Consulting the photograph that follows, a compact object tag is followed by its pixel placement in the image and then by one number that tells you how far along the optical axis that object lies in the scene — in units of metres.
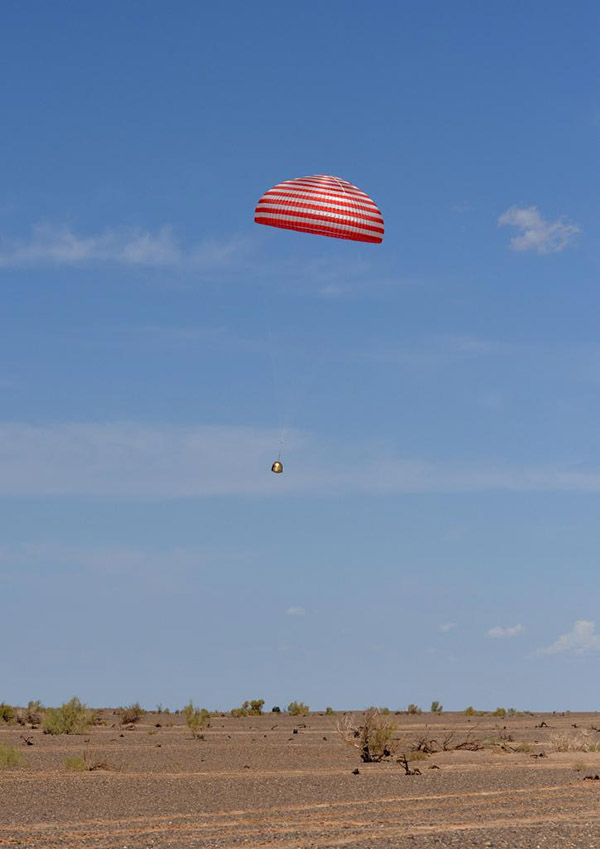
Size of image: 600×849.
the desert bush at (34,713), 57.78
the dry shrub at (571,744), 39.06
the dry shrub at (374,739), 34.25
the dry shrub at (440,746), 36.91
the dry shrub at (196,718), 47.54
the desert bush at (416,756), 34.19
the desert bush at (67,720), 48.09
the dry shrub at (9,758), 32.03
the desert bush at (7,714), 58.19
